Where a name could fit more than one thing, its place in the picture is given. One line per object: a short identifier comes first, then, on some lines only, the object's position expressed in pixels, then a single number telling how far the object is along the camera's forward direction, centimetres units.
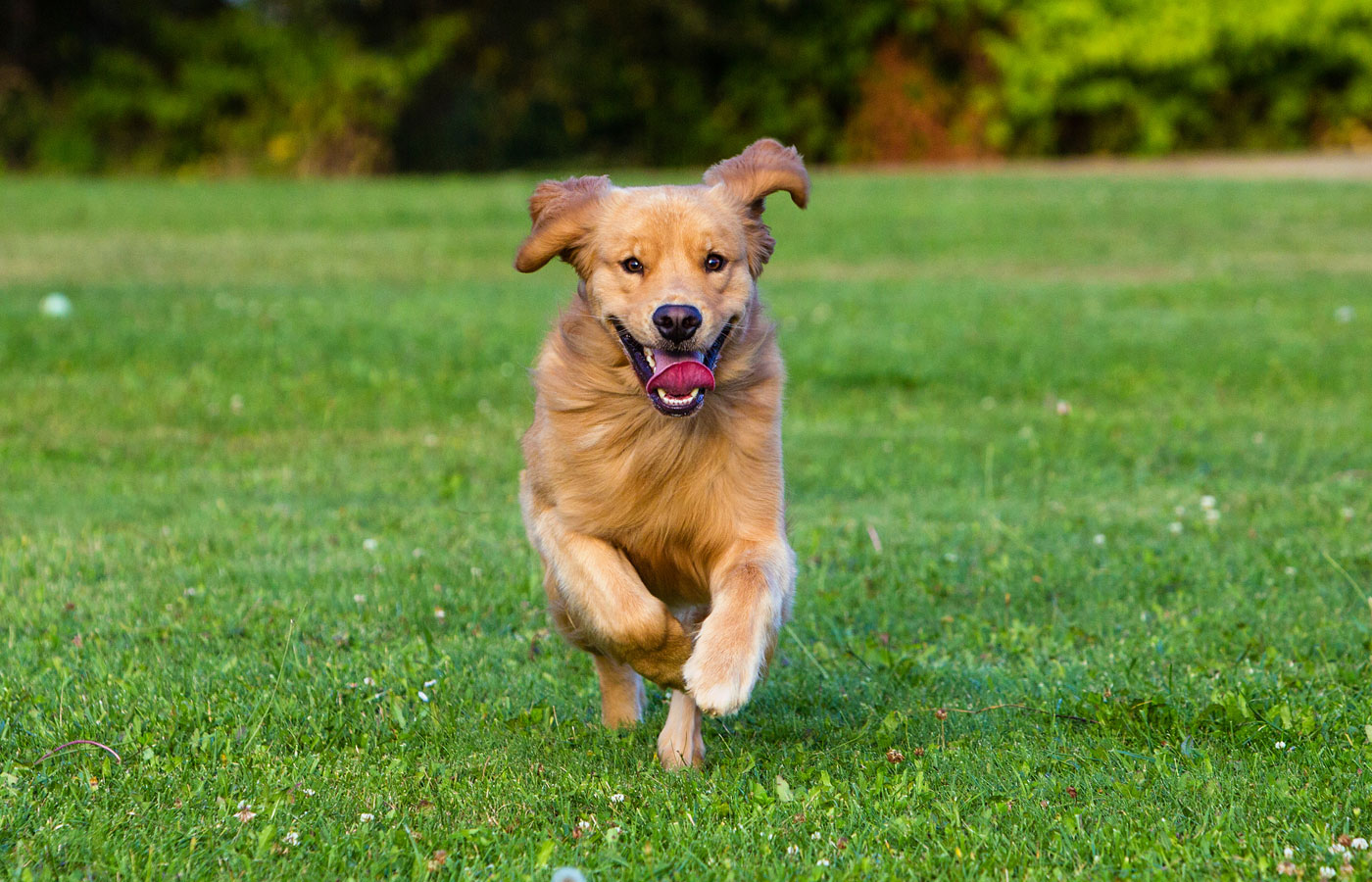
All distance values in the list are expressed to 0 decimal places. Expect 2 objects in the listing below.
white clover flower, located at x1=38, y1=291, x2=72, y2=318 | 2608
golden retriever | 872
